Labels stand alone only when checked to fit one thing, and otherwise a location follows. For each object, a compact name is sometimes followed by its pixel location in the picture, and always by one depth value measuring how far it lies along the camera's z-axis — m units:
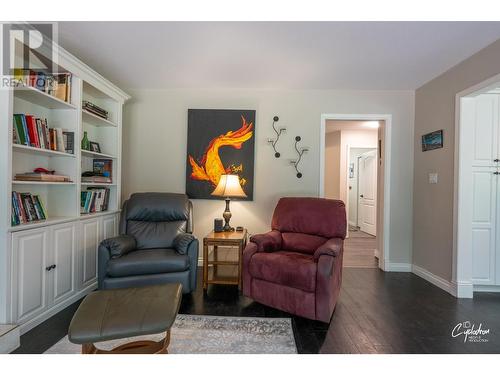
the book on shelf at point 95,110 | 2.47
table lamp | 2.75
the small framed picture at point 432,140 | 2.79
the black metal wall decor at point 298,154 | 3.29
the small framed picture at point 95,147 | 2.71
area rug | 1.62
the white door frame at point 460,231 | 2.50
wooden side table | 2.50
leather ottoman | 1.25
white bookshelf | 1.68
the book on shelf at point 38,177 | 1.91
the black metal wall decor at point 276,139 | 3.29
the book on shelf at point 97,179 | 2.58
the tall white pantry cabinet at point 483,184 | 2.53
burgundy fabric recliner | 1.96
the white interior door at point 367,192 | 5.78
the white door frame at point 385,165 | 3.27
